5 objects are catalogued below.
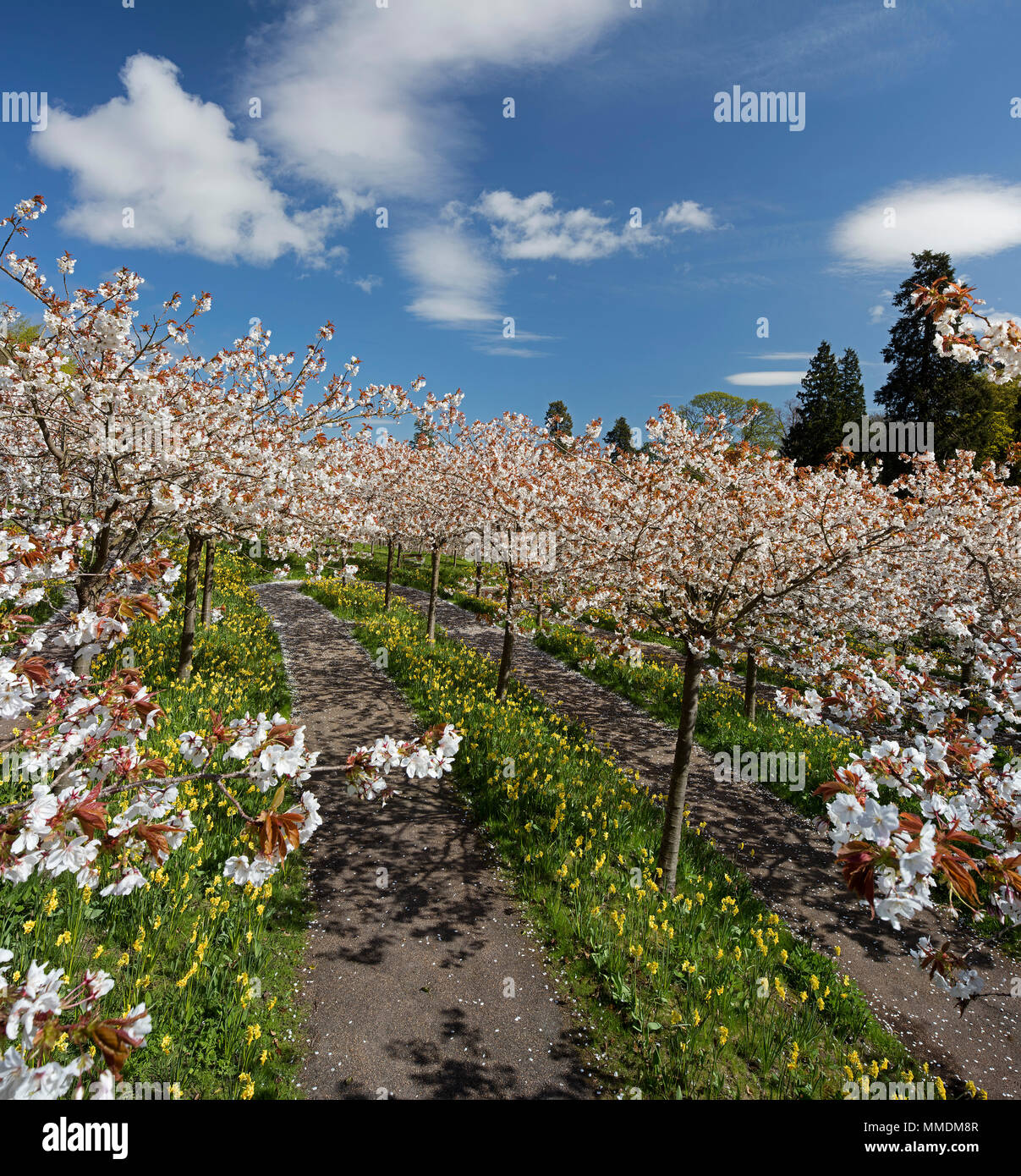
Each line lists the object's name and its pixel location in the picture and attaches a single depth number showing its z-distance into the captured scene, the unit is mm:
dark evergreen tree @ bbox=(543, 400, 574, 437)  51875
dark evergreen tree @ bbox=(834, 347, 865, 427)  36344
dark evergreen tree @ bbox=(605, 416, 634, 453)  62281
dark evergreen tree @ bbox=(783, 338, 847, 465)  35188
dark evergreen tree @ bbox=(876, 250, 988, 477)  27953
